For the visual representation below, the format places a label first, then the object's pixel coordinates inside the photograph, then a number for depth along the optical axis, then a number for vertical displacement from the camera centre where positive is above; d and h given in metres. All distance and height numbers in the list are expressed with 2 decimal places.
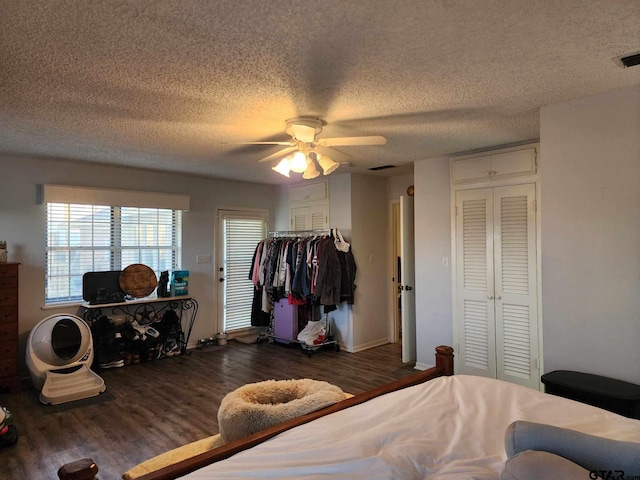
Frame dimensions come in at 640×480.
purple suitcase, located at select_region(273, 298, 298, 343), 5.55 -0.99
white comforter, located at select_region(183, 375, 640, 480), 1.30 -0.70
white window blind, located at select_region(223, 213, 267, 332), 6.04 -0.22
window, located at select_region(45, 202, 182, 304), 4.59 +0.12
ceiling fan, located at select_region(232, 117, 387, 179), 2.89 +0.77
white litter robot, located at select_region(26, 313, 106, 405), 3.77 -1.06
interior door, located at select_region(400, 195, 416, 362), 4.70 -0.37
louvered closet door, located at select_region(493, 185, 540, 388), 3.66 -0.34
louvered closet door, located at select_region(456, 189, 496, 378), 3.94 -0.35
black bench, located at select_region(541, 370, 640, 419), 2.27 -0.83
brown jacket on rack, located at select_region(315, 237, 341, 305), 5.04 -0.33
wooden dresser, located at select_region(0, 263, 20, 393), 3.89 -0.72
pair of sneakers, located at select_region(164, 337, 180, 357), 5.19 -1.24
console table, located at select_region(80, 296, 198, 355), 4.73 -0.73
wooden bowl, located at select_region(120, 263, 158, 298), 4.89 -0.36
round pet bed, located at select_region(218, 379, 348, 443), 1.63 -0.67
